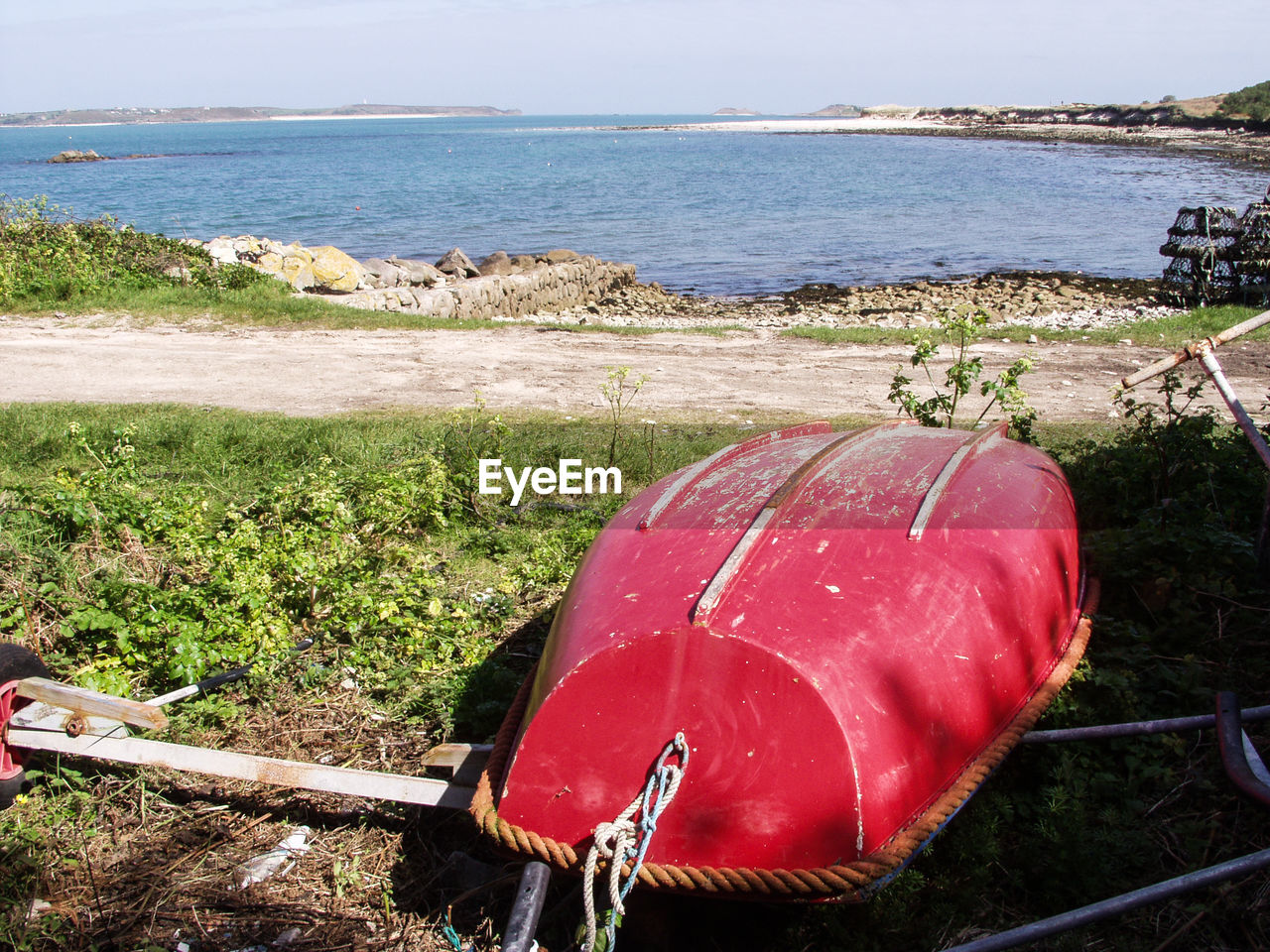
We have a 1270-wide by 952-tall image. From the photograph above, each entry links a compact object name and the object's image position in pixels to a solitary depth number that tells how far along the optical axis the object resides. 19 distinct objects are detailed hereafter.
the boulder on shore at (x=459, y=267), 24.57
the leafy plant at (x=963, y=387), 6.08
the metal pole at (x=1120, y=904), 2.32
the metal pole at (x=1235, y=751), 2.41
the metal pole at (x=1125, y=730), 3.17
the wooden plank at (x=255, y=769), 3.23
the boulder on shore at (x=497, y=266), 24.56
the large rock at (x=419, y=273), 22.28
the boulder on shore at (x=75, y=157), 96.25
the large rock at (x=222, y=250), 19.67
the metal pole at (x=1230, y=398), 4.03
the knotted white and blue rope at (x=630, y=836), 2.45
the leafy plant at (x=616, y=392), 6.80
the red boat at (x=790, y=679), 2.58
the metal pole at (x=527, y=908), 2.28
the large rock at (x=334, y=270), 19.67
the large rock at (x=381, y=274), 21.00
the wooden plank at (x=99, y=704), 3.43
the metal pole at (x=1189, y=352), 4.00
